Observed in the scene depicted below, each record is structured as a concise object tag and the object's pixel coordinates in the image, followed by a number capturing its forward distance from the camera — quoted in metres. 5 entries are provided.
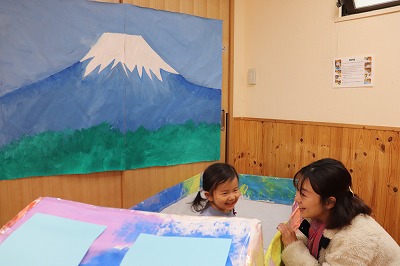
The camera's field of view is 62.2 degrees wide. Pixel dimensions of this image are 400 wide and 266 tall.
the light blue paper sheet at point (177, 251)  0.69
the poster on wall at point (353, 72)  2.24
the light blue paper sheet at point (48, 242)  0.73
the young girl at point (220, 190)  1.67
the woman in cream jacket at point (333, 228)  1.18
